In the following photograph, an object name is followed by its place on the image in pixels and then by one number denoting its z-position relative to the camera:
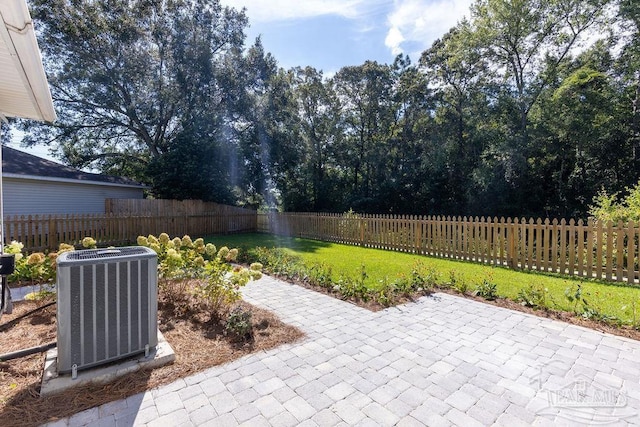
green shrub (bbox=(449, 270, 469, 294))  5.05
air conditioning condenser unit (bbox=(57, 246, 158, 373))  2.29
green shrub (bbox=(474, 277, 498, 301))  4.73
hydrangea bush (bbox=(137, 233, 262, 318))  3.73
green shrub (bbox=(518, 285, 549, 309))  4.26
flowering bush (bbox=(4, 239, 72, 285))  3.80
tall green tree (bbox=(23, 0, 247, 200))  15.05
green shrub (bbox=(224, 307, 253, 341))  3.25
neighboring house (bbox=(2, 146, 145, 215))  11.01
